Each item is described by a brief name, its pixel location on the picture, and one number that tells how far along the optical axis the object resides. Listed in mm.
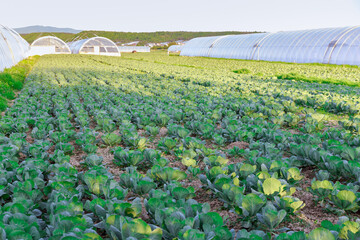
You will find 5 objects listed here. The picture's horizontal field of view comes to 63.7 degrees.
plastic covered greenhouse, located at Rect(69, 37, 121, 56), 47766
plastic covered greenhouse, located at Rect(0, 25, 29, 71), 18031
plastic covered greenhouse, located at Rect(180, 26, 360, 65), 24047
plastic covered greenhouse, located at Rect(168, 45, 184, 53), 66225
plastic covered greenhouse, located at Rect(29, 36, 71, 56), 45066
